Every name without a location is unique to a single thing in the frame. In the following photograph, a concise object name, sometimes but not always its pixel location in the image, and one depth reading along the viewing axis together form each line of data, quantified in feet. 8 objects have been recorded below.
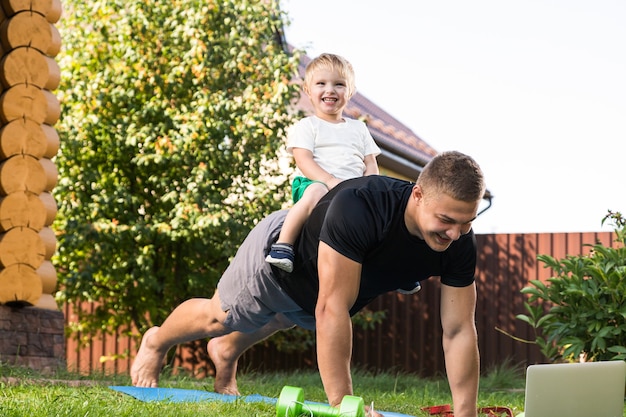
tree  30.37
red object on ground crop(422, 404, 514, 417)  13.29
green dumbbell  10.01
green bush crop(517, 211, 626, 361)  18.43
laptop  9.70
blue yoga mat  13.09
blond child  14.15
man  10.22
